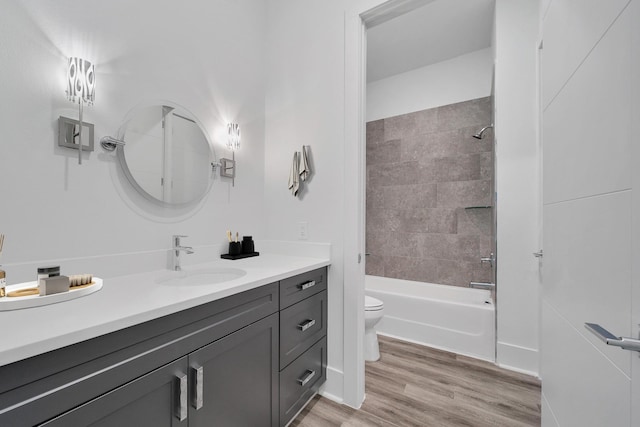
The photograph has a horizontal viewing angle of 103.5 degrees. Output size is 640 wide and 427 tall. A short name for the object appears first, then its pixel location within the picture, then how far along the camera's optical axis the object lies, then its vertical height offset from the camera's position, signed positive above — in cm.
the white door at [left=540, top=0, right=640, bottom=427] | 48 +2
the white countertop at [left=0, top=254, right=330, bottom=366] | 54 -28
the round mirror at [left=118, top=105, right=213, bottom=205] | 126 +33
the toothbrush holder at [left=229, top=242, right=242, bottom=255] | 166 -22
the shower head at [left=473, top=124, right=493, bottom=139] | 241 +80
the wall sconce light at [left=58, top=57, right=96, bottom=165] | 102 +50
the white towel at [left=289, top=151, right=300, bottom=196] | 175 +27
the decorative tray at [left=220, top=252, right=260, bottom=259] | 164 -27
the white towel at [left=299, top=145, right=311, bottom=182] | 171 +34
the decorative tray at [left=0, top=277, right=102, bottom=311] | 71 -25
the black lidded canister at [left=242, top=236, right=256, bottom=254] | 174 -21
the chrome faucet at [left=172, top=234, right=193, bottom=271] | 134 -19
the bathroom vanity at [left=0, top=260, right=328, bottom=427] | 56 -46
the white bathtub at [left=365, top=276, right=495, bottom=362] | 208 -92
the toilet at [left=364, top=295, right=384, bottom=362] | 199 -92
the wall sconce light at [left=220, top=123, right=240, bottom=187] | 170 +44
